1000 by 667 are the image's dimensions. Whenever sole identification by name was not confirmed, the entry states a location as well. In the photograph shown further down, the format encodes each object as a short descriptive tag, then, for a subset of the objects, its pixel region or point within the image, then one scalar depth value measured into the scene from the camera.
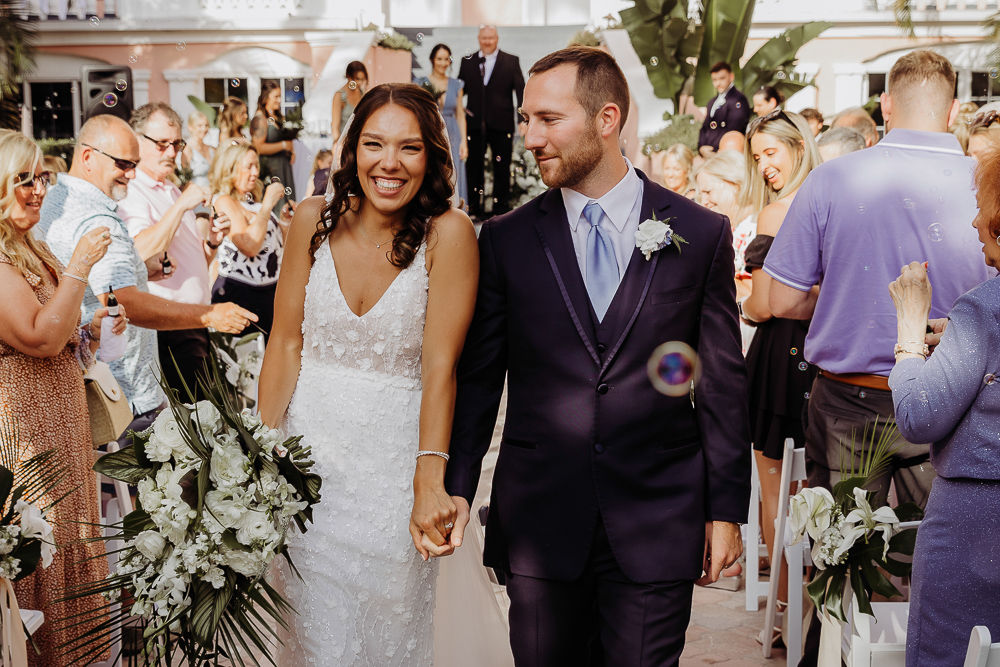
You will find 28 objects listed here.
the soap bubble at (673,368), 2.71
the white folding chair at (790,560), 3.93
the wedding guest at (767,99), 10.80
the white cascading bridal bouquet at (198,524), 2.36
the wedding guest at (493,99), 13.86
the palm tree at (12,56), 18.23
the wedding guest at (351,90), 13.39
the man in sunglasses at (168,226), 5.68
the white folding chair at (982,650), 1.94
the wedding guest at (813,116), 9.21
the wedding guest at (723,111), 12.41
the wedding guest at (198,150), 13.56
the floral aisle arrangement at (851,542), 2.79
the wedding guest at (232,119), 11.37
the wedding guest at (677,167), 8.01
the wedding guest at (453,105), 13.51
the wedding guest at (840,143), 5.59
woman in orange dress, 3.65
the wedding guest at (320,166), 12.58
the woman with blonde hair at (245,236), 7.04
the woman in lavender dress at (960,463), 2.44
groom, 2.70
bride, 2.95
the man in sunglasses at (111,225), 4.76
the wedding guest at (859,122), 7.61
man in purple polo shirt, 3.66
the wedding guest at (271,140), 12.94
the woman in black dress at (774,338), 4.75
